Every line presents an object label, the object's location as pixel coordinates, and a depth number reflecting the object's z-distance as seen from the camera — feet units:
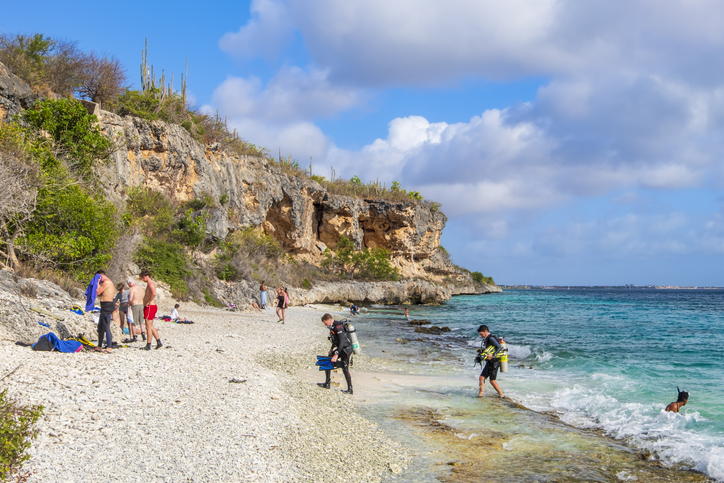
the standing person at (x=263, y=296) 84.89
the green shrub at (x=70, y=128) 58.44
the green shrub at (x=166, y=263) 69.15
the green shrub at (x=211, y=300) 75.72
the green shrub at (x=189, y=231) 83.10
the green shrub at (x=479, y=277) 301.02
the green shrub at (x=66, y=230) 47.67
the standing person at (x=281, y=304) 68.28
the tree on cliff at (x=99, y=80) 80.74
